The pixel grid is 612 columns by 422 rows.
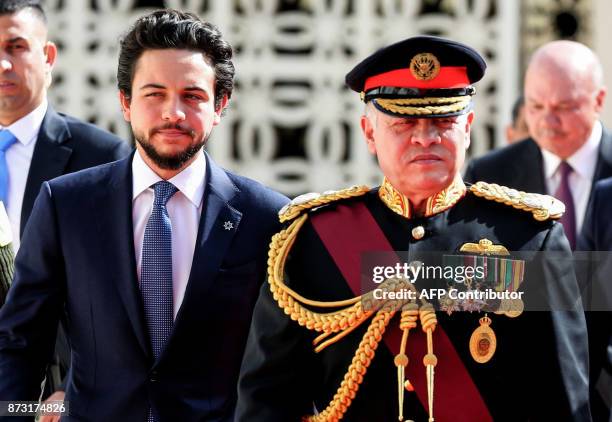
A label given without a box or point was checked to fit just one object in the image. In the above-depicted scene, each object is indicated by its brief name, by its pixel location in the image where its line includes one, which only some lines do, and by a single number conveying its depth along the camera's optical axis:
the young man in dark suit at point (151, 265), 7.39
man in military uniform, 6.60
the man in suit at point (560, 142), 11.52
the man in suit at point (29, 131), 9.26
